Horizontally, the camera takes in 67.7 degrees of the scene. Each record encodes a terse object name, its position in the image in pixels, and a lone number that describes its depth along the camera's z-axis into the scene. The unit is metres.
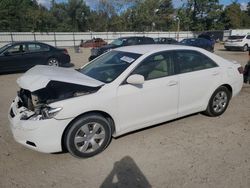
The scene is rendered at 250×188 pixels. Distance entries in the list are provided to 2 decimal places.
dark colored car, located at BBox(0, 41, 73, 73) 8.03
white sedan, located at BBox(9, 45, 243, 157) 2.58
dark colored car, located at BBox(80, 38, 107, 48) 25.53
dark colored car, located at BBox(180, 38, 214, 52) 16.22
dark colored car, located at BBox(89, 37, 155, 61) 10.83
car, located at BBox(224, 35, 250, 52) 17.94
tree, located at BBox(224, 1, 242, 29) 44.52
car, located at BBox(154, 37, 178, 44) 16.45
